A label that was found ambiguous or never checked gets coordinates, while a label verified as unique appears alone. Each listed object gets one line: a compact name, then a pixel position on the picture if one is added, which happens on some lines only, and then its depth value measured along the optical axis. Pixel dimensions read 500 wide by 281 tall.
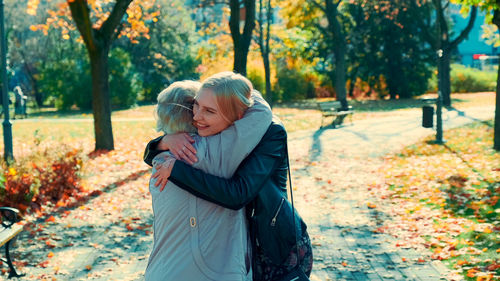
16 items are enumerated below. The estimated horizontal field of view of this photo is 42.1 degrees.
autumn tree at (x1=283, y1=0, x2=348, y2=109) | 25.48
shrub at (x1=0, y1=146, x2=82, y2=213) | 8.49
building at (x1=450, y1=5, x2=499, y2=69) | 67.94
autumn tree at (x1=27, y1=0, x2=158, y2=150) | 14.48
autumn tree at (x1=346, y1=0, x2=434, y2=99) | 37.94
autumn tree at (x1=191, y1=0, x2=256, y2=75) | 16.39
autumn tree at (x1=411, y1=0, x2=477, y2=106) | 22.19
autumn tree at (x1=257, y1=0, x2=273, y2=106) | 29.56
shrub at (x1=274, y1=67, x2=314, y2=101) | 40.25
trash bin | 15.42
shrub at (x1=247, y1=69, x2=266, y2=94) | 38.03
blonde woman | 2.18
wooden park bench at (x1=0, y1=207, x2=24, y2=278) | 5.81
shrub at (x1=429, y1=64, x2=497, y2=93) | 41.72
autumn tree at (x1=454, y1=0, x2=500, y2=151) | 10.98
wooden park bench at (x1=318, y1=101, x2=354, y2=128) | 21.11
